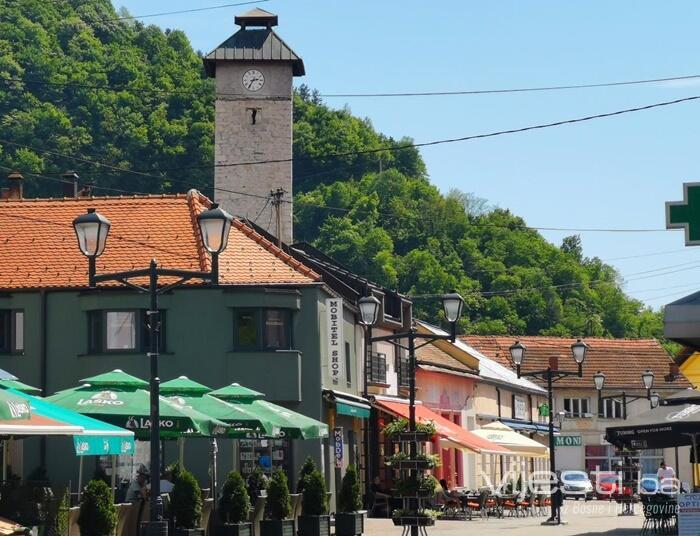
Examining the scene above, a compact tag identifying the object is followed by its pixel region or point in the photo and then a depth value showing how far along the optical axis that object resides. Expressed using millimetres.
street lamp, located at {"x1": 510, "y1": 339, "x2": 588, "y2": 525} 37125
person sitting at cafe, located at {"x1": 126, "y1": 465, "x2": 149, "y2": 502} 27208
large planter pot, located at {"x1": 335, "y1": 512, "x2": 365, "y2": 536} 30562
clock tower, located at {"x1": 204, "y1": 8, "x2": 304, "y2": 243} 65000
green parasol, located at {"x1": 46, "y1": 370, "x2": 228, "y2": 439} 24125
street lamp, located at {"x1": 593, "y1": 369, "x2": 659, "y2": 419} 46469
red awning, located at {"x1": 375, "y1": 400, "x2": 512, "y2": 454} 42244
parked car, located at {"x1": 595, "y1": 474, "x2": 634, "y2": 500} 68312
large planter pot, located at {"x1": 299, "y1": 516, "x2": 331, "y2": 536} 28656
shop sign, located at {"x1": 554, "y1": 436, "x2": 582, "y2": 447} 59656
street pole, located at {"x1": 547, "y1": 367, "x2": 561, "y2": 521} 37562
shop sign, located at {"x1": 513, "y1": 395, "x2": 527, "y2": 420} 71550
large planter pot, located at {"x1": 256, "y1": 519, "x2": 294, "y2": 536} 27312
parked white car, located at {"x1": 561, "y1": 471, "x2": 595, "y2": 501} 69125
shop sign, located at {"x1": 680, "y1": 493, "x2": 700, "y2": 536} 21875
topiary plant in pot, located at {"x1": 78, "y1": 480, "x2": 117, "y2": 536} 20391
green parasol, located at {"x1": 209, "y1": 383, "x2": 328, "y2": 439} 28531
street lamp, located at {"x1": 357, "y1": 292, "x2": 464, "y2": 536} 27281
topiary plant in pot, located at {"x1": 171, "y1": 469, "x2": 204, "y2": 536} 23781
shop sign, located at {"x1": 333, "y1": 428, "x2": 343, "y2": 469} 41031
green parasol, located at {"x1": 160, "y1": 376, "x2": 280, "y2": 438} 26391
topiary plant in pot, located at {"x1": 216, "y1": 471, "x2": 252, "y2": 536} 25500
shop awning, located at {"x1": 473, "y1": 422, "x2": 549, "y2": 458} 49750
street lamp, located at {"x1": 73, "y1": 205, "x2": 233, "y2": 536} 19047
